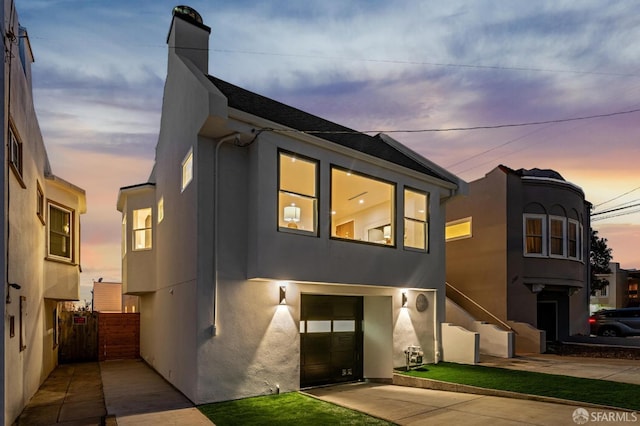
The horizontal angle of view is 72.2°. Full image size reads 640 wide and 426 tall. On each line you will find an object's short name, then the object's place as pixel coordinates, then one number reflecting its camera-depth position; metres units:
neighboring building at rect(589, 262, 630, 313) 47.53
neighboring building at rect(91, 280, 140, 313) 26.66
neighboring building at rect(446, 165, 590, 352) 16.86
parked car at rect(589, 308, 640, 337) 19.88
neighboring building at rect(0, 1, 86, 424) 6.86
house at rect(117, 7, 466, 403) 9.10
